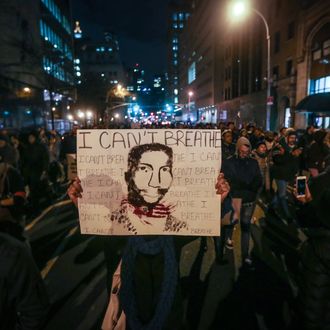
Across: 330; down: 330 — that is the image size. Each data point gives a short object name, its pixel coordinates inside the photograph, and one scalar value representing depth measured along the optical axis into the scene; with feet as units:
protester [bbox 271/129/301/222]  26.35
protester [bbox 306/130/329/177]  31.04
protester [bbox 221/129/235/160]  29.10
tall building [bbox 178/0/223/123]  228.63
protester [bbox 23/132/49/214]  28.89
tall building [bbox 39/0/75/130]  149.48
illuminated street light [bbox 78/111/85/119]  204.12
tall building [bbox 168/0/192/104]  562.75
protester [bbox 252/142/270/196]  29.65
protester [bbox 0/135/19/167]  18.12
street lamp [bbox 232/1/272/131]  58.70
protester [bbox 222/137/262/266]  17.98
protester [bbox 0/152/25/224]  14.82
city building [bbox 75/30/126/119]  485.56
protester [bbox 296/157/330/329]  10.27
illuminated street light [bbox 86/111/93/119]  209.09
